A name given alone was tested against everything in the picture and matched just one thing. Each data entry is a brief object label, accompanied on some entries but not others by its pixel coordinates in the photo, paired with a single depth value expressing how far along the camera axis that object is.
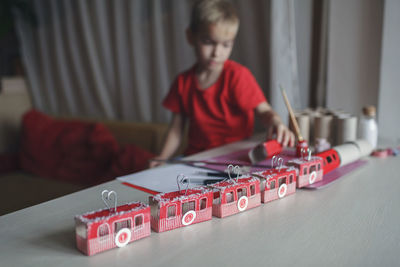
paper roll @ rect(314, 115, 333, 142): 1.09
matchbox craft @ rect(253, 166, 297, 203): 0.64
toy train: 0.46
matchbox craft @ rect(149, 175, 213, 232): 0.52
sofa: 1.79
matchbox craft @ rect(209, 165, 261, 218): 0.57
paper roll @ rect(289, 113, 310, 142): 1.13
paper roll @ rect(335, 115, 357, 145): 1.04
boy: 1.15
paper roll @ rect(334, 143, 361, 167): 0.85
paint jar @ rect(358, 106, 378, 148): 1.06
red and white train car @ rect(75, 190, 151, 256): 0.45
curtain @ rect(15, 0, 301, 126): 1.49
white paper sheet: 0.71
